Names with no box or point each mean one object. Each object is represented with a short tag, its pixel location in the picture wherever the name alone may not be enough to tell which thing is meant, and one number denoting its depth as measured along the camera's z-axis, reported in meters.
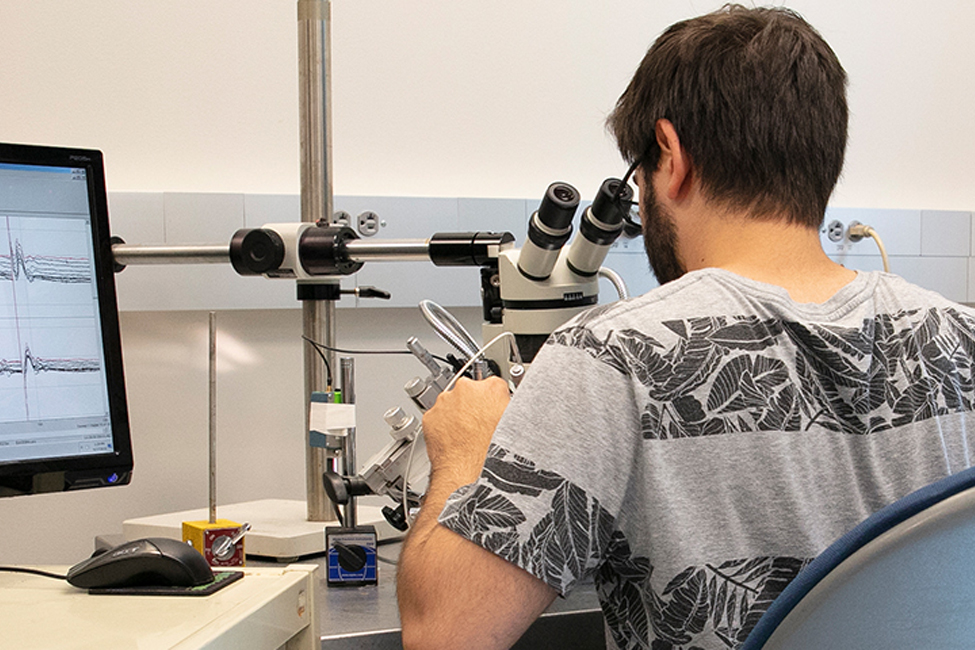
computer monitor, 0.94
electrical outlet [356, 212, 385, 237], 1.89
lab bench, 0.96
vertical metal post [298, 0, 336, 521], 1.44
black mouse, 0.81
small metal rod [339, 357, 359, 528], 1.30
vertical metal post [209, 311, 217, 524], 1.14
